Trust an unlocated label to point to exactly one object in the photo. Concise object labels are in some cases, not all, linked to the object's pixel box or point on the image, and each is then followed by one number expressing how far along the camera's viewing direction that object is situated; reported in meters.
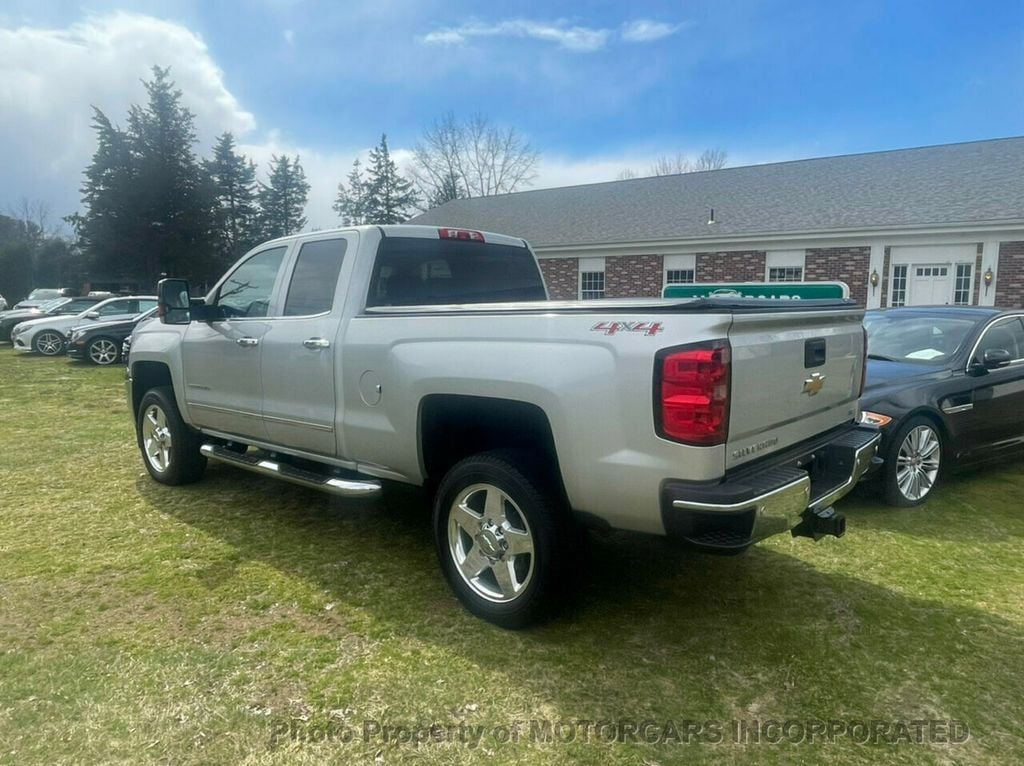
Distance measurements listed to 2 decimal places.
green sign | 6.21
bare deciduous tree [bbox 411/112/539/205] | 49.28
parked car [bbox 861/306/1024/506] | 5.10
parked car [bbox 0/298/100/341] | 21.08
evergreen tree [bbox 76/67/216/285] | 39.62
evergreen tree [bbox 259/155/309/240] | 54.03
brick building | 15.77
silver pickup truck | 2.70
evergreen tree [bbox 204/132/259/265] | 49.09
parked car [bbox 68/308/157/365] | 15.71
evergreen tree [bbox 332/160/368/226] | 58.38
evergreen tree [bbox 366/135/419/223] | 57.53
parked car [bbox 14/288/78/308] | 31.04
